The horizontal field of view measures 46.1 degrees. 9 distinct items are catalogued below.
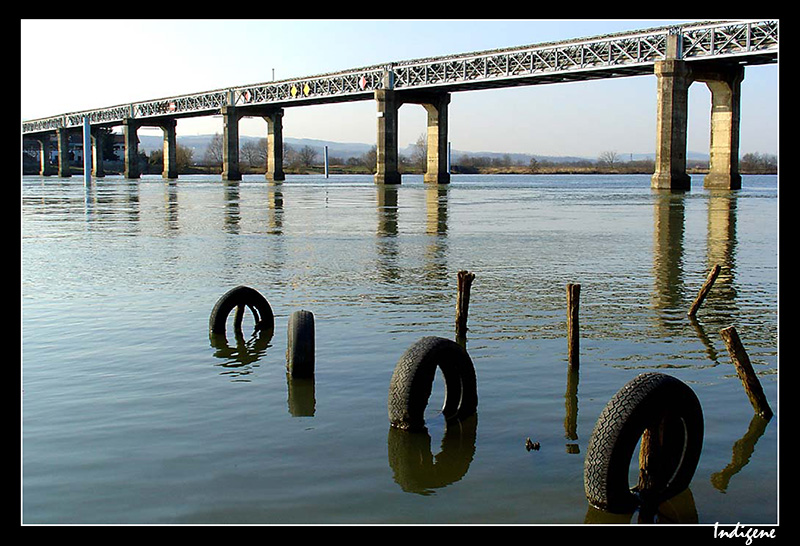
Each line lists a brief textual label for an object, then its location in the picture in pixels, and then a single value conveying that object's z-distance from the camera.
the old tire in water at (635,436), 7.81
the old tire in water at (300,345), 12.36
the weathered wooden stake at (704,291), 16.36
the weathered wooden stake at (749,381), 10.46
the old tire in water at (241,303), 15.17
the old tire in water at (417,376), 9.99
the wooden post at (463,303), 14.74
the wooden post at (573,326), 12.73
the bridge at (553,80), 66.19
